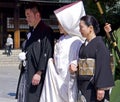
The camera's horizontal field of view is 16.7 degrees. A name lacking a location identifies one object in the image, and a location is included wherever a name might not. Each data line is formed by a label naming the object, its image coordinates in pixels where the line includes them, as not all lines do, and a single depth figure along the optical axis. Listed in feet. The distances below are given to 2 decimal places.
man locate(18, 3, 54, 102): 14.20
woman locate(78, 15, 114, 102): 11.74
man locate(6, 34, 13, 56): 91.09
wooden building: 98.39
